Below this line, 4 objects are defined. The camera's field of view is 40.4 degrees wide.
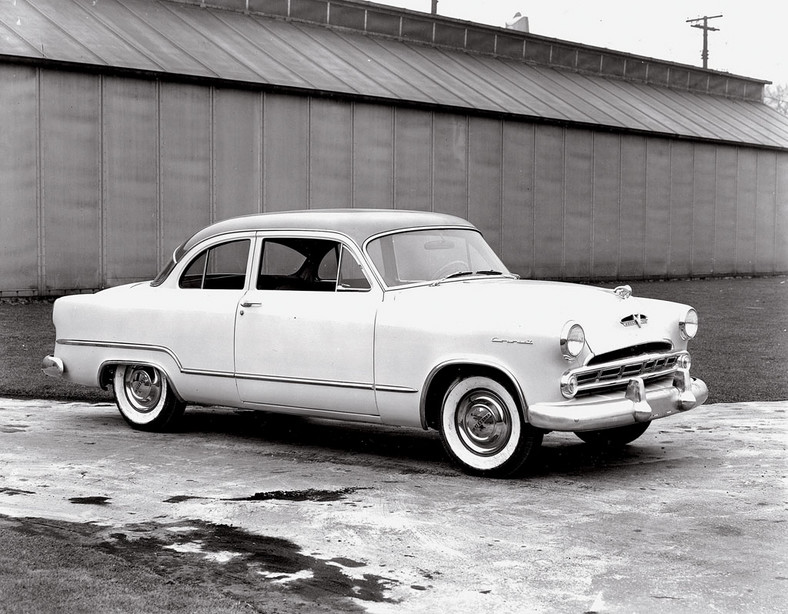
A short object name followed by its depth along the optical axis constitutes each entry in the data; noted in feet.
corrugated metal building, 64.39
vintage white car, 20.70
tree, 262.26
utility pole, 203.31
